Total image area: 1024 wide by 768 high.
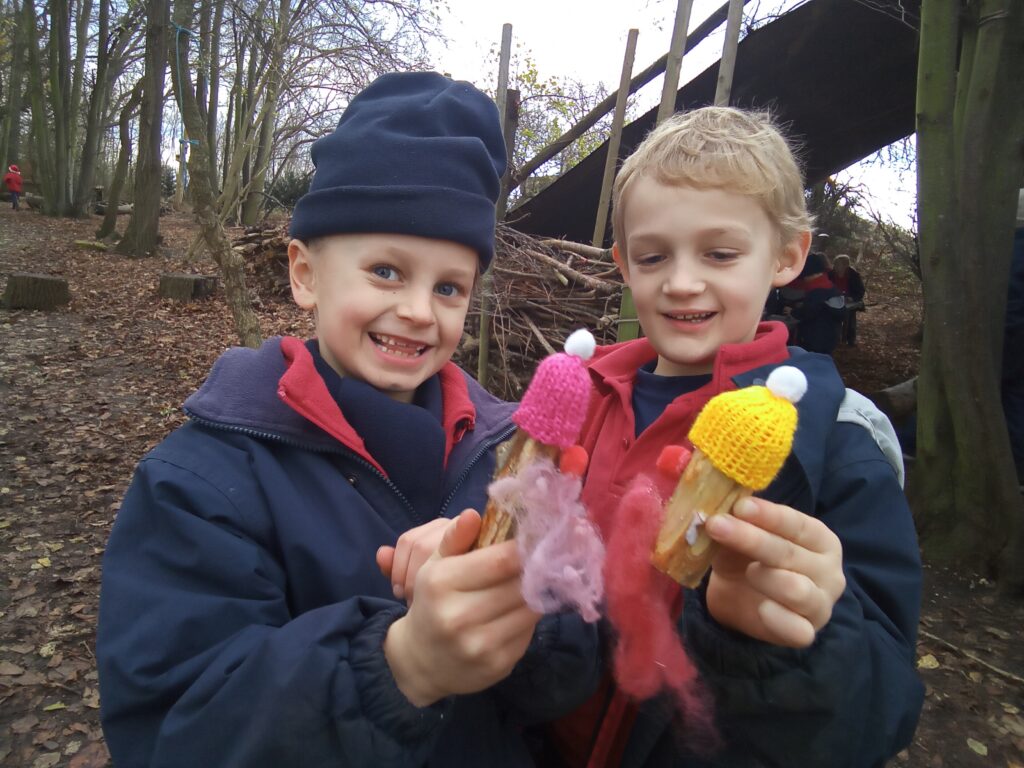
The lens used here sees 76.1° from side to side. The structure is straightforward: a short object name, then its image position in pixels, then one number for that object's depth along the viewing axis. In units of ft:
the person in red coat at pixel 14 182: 81.97
